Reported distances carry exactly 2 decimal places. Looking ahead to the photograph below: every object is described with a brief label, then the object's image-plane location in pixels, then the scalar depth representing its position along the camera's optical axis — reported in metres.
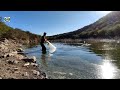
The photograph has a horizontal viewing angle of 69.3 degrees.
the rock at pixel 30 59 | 3.05
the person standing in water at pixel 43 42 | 3.91
